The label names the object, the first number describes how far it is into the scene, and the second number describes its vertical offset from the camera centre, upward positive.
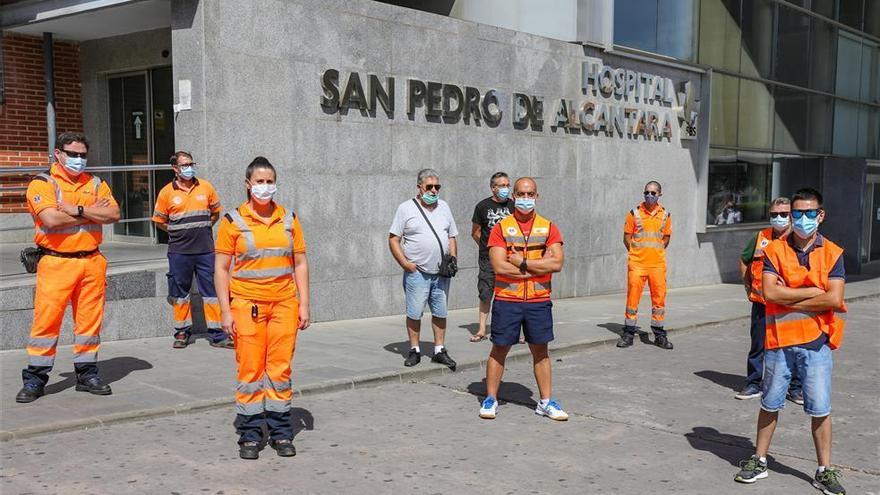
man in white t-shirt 8.47 -0.68
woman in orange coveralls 5.73 -0.85
